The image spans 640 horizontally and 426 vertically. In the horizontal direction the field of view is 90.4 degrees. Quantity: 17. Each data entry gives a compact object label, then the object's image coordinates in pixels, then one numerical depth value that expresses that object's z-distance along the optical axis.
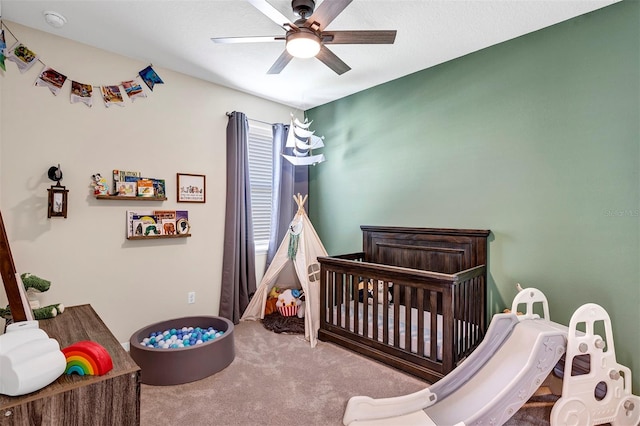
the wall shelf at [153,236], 2.77
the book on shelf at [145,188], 2.79
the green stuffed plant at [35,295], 1.90
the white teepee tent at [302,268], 3.00
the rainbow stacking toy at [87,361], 1.17
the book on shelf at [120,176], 2.67
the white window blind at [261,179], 3.77
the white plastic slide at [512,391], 1.66
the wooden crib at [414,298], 2.20
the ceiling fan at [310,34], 1.76
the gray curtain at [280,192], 3.82
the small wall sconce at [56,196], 2.35
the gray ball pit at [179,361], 2.16
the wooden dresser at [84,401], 1.00
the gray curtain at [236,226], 3.35
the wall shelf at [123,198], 2.58
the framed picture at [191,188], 3.08
